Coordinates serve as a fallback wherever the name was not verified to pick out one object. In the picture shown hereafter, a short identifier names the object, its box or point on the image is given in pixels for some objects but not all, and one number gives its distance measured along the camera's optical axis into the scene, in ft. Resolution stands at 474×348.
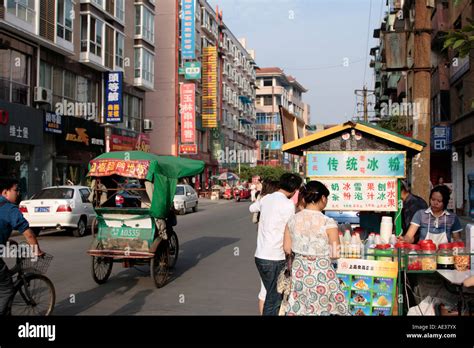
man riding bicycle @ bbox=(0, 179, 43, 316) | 16.92
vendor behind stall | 19.60
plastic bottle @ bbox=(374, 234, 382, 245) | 19.51
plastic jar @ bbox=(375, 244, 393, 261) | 18.23
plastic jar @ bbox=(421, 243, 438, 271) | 17.53
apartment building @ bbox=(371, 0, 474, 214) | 72.38
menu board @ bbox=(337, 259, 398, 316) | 17.70
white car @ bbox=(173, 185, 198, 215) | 84.12
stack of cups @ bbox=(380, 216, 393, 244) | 20.58
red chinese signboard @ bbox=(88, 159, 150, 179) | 28.55
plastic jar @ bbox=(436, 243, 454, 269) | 17.35
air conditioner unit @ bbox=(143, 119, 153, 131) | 114.62
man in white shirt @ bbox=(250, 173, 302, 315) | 18.26
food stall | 24.32
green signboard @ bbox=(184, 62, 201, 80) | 142.31
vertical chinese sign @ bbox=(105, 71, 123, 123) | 94.58
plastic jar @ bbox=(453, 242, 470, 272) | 17.25
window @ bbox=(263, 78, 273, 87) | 311.68
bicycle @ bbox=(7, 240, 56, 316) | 18.93
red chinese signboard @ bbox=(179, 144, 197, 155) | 139.36
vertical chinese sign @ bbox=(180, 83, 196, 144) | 138.82
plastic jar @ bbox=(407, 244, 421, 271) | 17.63
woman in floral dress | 14.47
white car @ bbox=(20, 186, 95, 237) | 49.08
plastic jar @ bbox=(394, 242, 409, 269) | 17.71
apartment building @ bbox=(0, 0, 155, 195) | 70.08
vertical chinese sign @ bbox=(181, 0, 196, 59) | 136.98
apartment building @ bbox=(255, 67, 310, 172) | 297.53
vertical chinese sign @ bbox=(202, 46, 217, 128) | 164.92
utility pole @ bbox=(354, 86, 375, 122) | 156.19
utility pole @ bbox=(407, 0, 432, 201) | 24.36
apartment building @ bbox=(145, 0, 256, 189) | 139.44
